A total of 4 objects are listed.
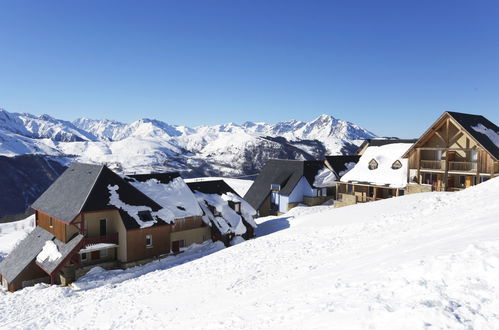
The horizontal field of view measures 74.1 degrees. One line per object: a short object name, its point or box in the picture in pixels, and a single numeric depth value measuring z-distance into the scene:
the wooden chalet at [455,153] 30.94
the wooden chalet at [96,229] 25.86
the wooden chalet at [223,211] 32.84
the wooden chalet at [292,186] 44.44
